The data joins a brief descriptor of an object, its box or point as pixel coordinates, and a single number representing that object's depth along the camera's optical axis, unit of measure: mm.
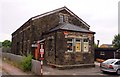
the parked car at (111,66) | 7657
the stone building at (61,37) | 9078
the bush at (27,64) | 8195
